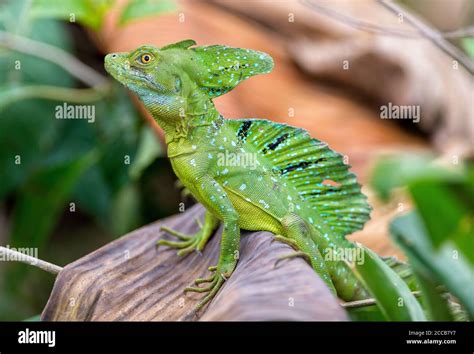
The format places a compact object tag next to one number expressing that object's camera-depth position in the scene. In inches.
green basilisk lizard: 22.5
